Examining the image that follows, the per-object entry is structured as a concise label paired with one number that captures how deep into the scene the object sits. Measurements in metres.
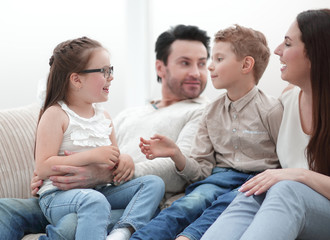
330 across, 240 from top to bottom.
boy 1.71
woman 1.22
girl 1.47
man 1.56
